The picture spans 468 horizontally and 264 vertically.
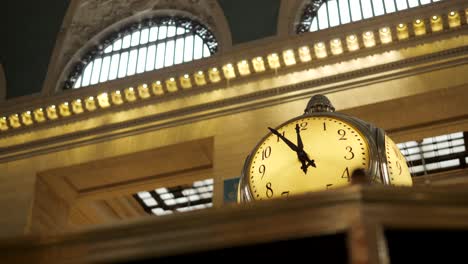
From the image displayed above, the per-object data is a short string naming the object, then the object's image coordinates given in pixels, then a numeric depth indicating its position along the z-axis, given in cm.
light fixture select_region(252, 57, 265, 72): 747
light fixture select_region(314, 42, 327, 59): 730
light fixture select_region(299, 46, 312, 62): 734
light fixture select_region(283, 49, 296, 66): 739
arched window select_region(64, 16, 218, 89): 841
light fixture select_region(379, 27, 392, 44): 714
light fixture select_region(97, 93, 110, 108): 799
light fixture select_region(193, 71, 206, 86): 766
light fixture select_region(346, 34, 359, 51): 721
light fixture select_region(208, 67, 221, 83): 762
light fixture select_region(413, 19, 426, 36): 706
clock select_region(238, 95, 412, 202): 189
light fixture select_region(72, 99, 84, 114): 810
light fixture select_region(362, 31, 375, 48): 717
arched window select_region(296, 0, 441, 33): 770
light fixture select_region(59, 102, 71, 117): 815
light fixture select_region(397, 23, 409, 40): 710
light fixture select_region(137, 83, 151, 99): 785
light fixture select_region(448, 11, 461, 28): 698
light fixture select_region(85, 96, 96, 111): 805
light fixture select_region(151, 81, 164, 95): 780
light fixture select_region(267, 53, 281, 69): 742
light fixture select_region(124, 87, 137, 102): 789
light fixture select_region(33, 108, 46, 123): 825
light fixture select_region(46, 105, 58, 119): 818
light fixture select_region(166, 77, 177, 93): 777
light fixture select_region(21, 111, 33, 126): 827
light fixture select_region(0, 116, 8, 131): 835
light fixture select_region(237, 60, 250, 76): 752
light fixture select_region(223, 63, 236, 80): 755
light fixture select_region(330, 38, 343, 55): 726
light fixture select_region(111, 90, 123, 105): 793
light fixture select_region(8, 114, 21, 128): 830
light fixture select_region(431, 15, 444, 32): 703
